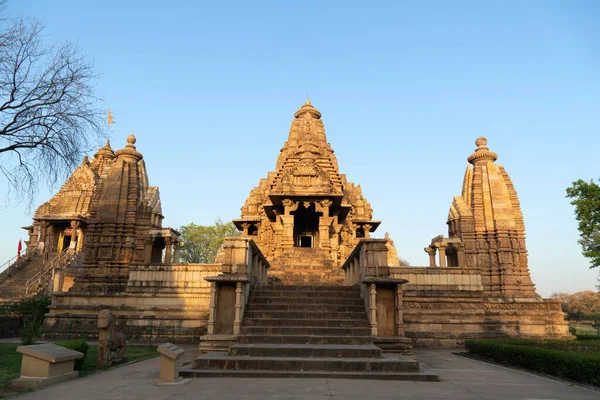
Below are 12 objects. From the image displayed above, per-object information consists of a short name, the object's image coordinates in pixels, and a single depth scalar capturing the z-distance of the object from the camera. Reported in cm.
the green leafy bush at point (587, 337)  1569
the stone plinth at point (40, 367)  652
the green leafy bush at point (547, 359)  709
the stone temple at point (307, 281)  991
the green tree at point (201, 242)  5216
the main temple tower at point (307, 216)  1898
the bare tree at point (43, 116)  1001
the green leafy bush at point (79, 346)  805
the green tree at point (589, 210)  2141
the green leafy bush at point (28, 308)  1705
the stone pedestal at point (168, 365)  688
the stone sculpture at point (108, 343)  869
